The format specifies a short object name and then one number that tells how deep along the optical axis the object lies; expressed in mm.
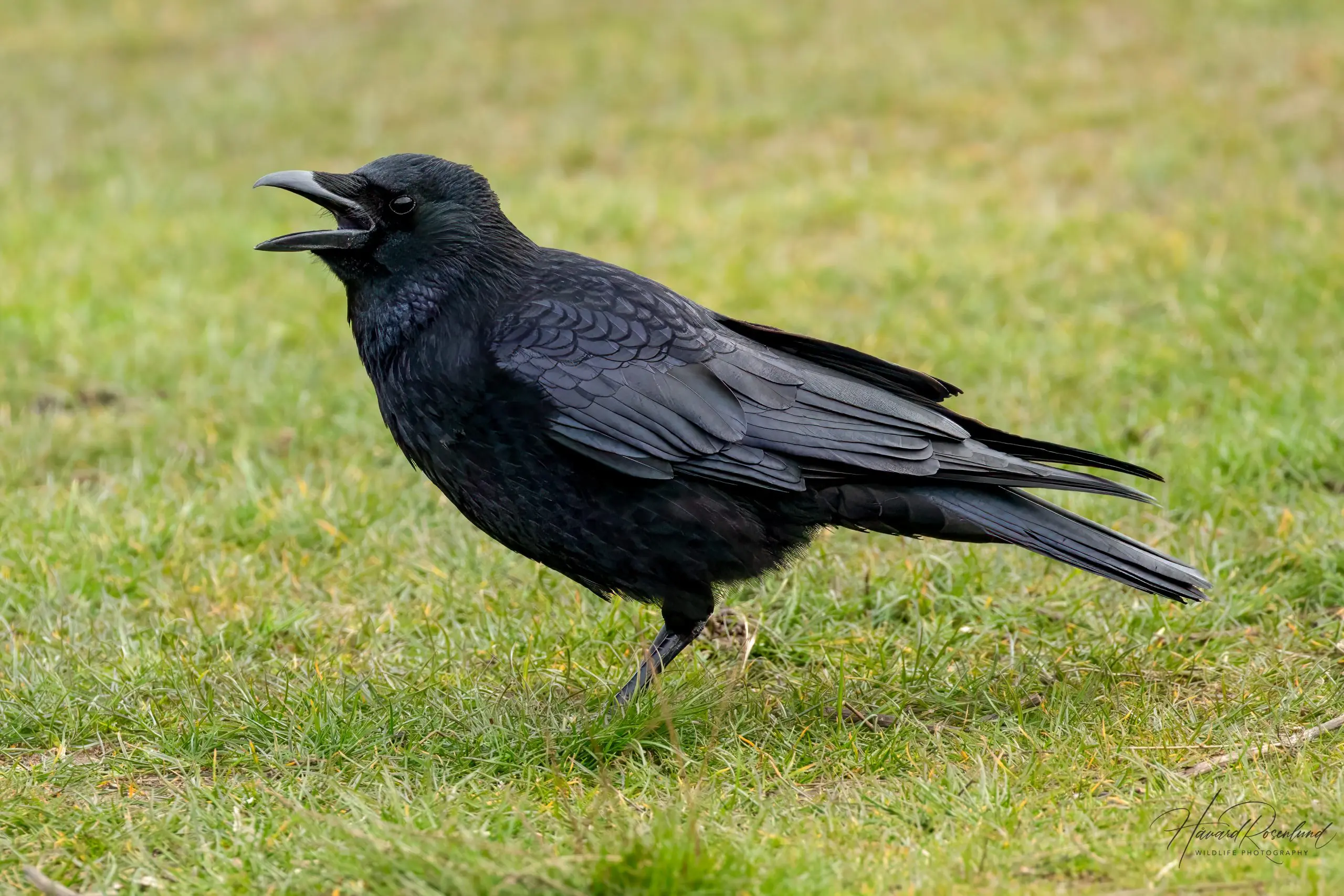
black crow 8141
